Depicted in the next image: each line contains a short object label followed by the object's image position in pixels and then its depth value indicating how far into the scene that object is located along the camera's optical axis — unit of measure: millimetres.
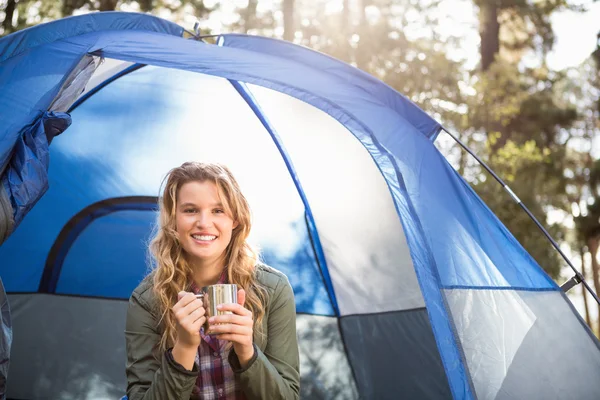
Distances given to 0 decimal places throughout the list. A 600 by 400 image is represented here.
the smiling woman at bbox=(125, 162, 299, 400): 1955
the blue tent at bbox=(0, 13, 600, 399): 2506
